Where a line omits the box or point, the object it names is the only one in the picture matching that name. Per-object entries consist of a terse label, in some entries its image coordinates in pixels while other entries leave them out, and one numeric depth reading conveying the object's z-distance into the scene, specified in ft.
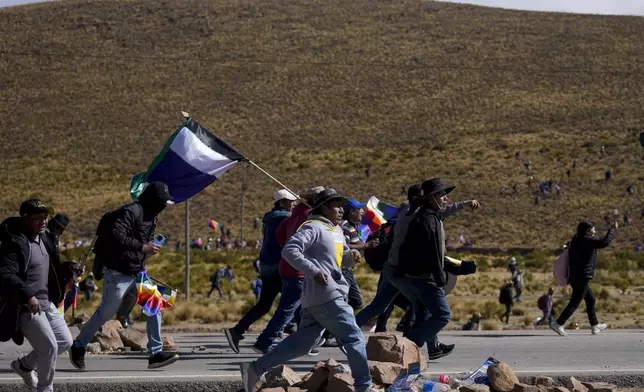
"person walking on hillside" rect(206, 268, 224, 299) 191.39
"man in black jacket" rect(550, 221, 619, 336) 86.65
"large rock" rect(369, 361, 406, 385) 53.28
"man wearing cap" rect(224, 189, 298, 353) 69.81
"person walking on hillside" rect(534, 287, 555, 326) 128.45
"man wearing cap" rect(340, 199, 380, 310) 66.03
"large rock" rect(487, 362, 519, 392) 52.84
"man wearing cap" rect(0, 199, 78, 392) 50.08
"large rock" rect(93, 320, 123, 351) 75.87
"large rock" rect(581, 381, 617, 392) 53.33
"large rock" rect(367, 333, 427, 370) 56.71
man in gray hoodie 50.25
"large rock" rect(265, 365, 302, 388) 52.70
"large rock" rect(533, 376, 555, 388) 53.82
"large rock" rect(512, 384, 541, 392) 51.32
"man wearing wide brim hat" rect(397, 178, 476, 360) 62.33
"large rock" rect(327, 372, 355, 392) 50.34
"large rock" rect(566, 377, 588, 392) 53.25
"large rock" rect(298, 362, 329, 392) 52.13
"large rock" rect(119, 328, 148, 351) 76.45
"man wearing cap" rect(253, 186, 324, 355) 64.73
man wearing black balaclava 59.61
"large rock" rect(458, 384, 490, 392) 50.48
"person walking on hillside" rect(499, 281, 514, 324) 135.62
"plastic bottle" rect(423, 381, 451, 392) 52.39
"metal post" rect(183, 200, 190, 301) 170.90
